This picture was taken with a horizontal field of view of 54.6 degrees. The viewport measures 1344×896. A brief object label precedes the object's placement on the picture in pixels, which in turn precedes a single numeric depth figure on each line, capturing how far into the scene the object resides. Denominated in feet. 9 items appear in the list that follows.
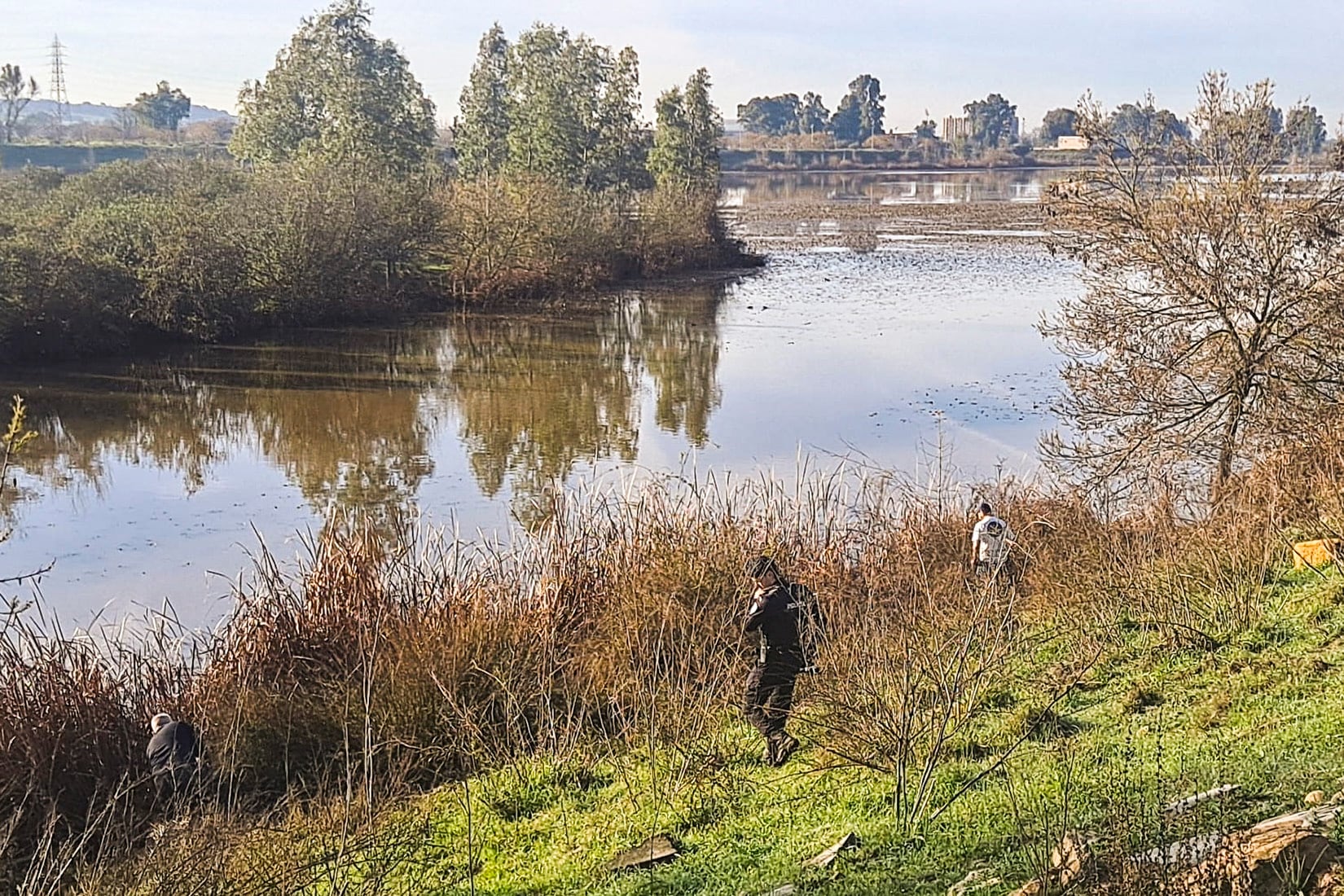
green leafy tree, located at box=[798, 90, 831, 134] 652.89
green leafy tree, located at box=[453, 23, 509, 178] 223.30
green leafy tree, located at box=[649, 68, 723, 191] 215.31
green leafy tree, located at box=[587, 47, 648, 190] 201.64
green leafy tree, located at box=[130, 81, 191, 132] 416.67
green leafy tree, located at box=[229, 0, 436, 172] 183.52
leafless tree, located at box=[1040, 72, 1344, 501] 58.49
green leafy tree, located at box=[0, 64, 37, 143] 347.36
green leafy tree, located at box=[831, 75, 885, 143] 649.61
